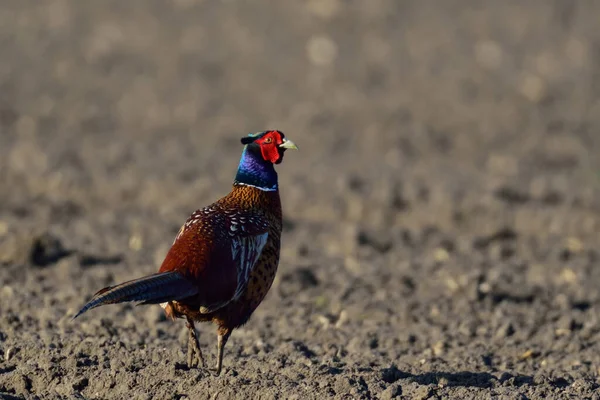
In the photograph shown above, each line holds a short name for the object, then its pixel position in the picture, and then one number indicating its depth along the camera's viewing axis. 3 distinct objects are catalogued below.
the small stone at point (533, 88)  36.97
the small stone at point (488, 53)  39.87
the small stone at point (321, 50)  40.87
